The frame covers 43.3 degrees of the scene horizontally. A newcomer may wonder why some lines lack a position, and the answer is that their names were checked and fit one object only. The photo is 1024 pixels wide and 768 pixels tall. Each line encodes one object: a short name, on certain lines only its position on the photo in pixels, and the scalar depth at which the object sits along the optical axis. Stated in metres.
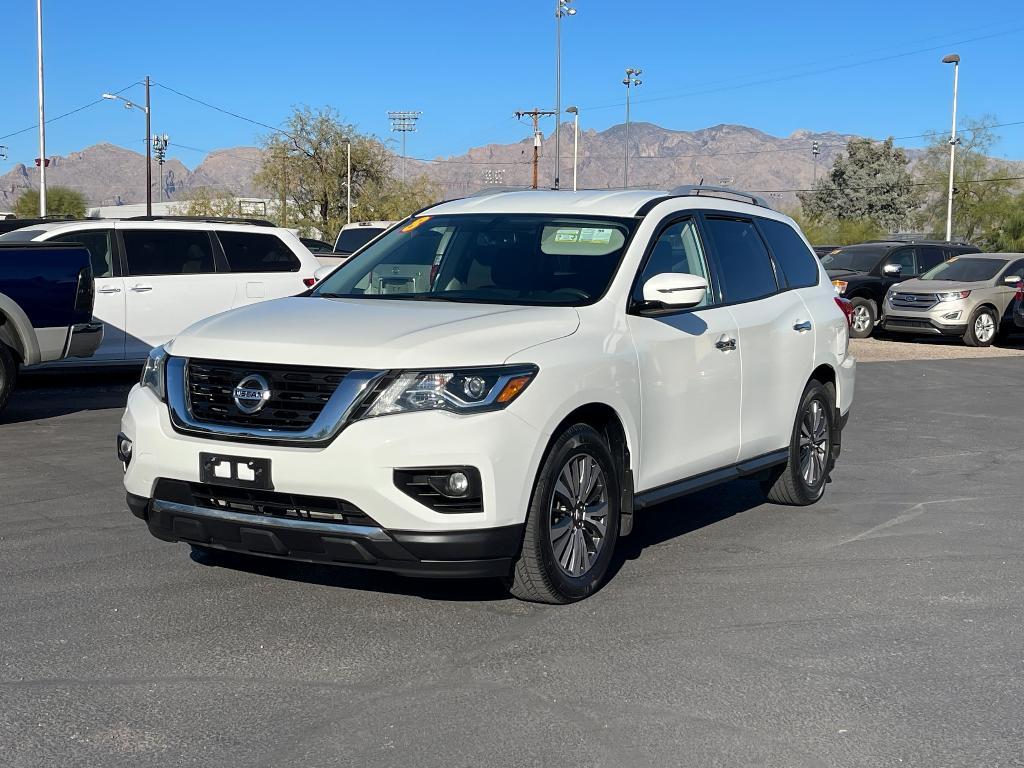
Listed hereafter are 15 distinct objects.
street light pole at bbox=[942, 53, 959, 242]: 59.56
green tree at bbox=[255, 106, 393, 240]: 73.06
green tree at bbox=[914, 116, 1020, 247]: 76.69
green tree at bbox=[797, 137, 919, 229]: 101.94
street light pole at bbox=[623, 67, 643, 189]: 85.06
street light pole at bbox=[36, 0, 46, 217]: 49.38
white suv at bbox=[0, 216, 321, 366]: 13.75
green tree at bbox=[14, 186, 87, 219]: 88.38
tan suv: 23.38
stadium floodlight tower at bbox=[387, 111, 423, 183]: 115.38
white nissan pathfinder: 5.12
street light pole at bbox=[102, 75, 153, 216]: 59.81
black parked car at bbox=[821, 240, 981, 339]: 24.80
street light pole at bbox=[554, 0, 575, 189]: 57.50
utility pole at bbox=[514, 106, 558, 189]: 70.82
